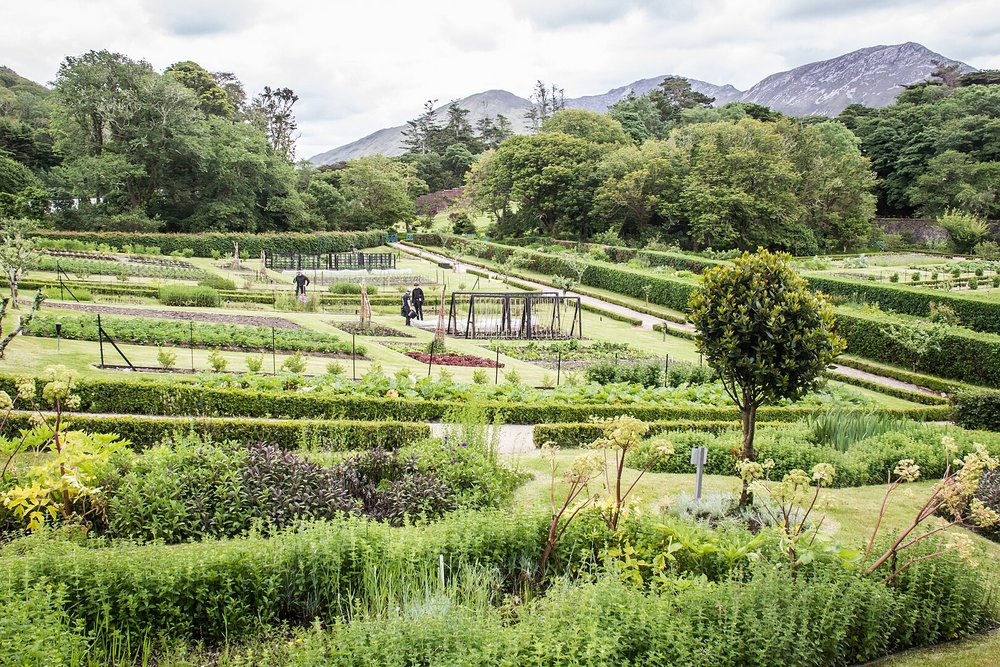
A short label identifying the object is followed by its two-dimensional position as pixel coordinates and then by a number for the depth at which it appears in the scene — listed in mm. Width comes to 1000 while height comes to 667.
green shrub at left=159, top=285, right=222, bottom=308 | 25125
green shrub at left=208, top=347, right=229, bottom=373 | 13891
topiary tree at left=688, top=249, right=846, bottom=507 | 7746
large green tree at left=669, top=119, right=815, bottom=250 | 46031
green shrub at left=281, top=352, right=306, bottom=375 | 14461
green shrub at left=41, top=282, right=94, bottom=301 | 24422
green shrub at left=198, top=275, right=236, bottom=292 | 29062
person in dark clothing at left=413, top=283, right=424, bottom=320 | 25109
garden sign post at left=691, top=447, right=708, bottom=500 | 7355
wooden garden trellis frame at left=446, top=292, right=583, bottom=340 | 23627
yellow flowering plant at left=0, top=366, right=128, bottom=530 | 6449
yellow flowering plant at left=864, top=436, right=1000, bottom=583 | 5375
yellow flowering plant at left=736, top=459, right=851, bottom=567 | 5641
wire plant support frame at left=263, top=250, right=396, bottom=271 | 42094
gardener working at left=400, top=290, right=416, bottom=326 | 24256
